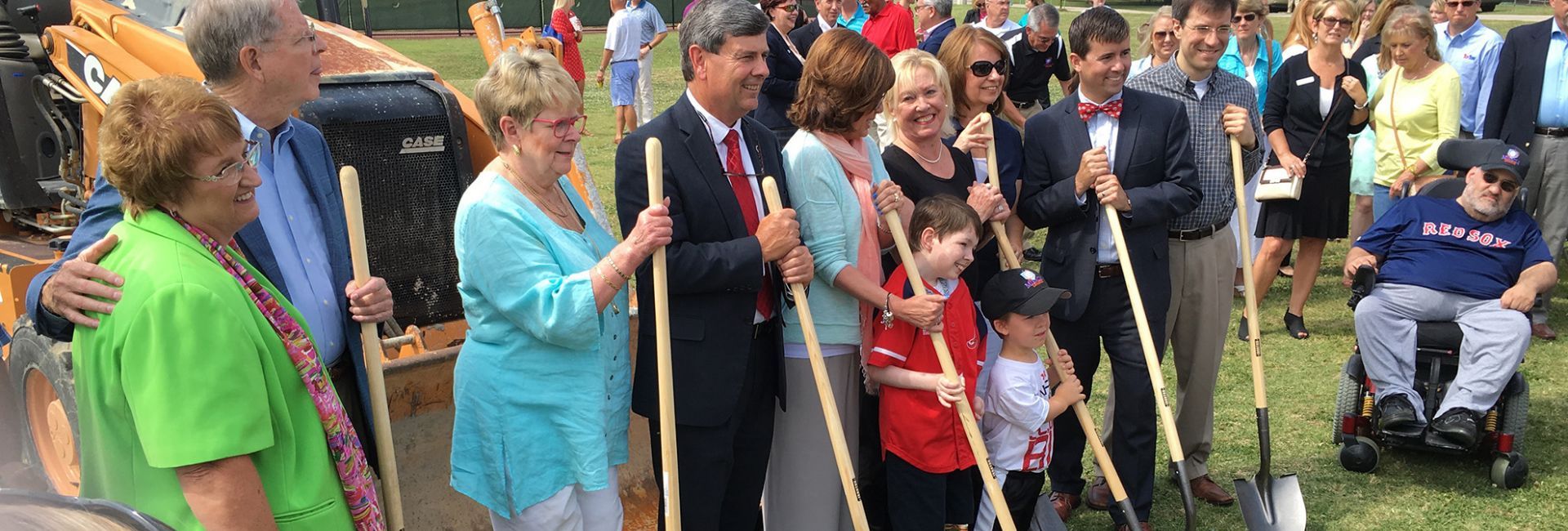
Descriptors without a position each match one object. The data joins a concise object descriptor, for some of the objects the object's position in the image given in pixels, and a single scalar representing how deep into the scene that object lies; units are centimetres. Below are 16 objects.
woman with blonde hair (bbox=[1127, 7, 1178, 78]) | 583
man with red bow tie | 458
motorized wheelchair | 550
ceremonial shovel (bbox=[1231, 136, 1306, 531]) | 489
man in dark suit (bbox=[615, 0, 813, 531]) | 348
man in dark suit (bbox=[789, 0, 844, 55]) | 909
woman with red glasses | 311
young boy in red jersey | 398
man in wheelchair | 550
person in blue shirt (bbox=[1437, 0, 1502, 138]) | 816
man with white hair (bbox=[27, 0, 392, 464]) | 303
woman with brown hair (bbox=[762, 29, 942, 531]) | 382
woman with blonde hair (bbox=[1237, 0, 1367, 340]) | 740
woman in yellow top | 724
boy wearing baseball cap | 426
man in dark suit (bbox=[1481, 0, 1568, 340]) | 752
